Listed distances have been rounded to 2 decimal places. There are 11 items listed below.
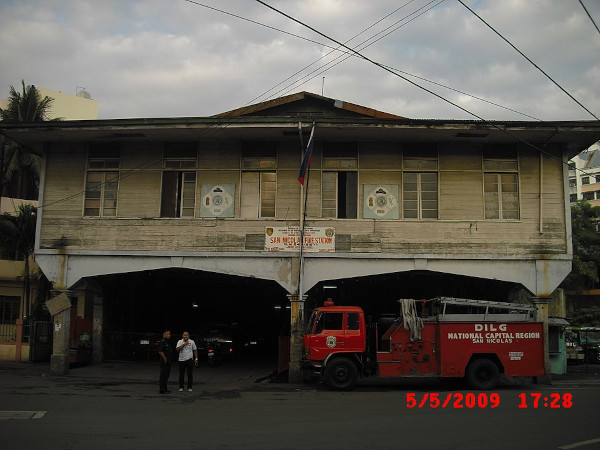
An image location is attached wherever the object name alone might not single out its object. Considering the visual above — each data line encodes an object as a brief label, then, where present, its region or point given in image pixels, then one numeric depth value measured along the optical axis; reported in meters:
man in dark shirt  15.20
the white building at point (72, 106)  45.78
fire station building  18.55
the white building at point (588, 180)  74.38
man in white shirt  15.76
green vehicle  26.19
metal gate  22.45
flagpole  18.41
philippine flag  17.70
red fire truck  15.90
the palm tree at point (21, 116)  31.31
